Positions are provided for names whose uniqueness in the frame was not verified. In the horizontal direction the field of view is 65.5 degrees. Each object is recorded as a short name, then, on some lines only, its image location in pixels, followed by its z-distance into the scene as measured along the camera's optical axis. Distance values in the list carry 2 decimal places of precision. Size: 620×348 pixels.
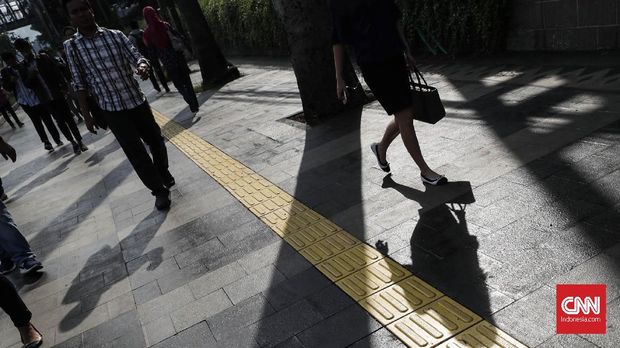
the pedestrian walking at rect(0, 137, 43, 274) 4.00
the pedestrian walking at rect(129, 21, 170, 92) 12.68
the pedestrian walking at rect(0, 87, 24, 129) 14.68
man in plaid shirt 4.41
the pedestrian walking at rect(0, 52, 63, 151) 8.42
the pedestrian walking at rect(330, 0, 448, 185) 3.52
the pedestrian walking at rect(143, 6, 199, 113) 9.39
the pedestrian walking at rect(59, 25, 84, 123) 9.42
